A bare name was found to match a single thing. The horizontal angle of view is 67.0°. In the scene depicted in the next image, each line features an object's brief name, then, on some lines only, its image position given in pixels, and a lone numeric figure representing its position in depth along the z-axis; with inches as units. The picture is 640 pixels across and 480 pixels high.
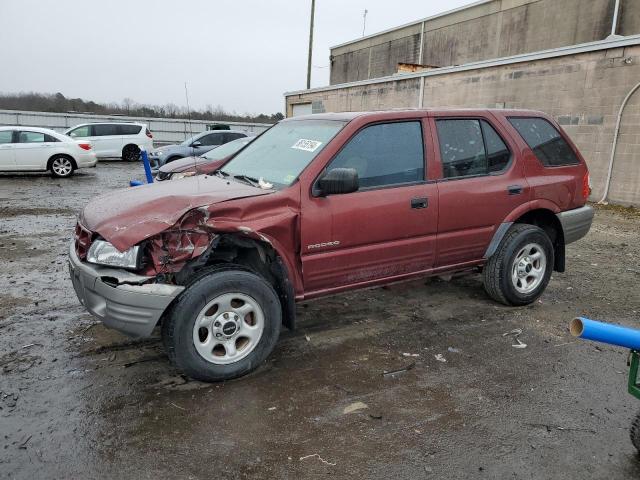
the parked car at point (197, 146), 584.7
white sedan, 540.7
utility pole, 1164.5
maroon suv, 122.0
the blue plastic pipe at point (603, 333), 76.2
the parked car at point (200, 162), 374.3
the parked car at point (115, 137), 763.4
